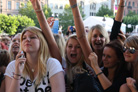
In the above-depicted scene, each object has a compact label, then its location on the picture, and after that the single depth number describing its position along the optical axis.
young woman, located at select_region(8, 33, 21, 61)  3.82
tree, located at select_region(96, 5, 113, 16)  46.41
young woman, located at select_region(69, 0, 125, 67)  2.43
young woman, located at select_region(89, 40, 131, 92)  2.41
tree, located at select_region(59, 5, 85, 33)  46.78
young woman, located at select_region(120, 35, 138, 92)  2.12
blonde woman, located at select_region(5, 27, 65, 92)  2.29
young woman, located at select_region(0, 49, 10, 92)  2.90
